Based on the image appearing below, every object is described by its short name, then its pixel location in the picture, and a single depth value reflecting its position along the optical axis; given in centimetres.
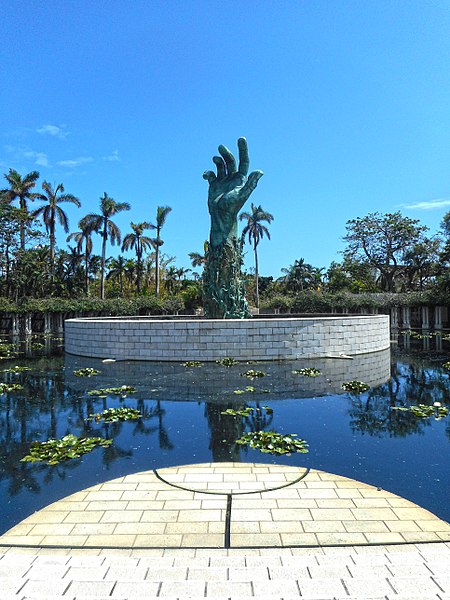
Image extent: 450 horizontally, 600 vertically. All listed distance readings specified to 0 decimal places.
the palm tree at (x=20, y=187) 3522
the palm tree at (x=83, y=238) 3933
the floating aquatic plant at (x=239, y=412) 722
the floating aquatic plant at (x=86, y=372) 1159
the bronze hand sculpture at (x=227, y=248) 1755
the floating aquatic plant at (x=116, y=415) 711
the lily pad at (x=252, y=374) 1093
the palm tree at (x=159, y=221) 4188
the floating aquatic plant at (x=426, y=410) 716
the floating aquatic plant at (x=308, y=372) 1115
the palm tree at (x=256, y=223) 4659
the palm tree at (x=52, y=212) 3712
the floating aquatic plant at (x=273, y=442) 556
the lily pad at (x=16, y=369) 1262
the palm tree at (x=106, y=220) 3831
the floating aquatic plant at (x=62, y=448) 532
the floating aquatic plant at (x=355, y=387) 916
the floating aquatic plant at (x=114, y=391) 909
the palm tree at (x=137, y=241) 4381
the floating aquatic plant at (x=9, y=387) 972
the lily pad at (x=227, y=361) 1296
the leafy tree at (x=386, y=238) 3953
